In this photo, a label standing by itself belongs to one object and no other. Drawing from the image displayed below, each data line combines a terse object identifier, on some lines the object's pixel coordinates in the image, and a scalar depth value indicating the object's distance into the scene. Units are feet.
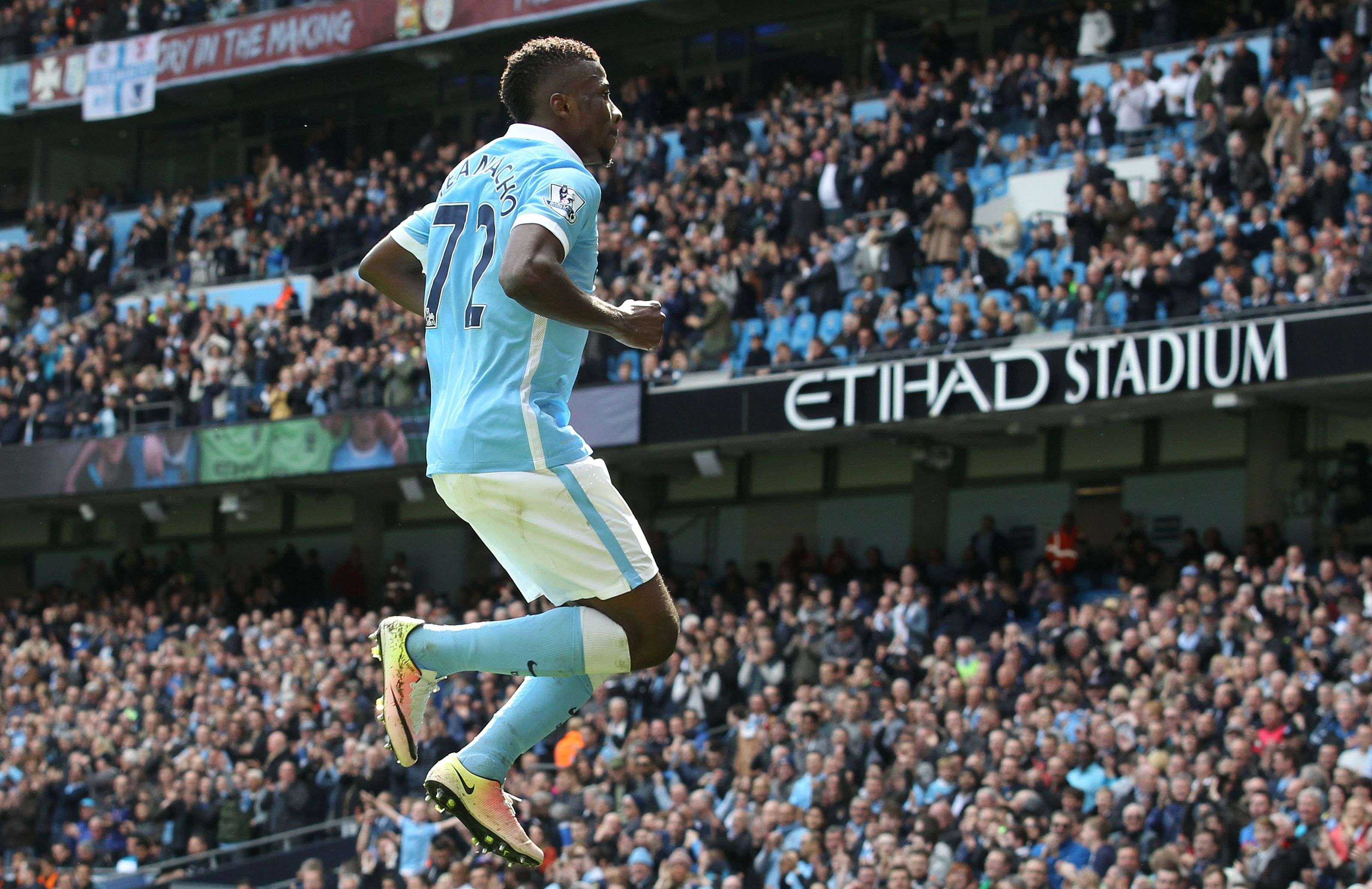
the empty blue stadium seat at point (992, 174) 72.79
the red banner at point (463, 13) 92.58
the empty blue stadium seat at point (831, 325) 68.13
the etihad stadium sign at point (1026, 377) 57.21
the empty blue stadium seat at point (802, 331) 68.85
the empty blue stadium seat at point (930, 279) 68.64
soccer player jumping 15.23
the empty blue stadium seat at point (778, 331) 69.56
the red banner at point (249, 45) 98.32
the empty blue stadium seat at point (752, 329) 70.49
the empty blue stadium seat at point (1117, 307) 61.11
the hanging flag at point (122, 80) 105.29
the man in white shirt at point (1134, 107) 69.51
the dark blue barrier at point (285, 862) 60.08
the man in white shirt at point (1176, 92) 68.90
